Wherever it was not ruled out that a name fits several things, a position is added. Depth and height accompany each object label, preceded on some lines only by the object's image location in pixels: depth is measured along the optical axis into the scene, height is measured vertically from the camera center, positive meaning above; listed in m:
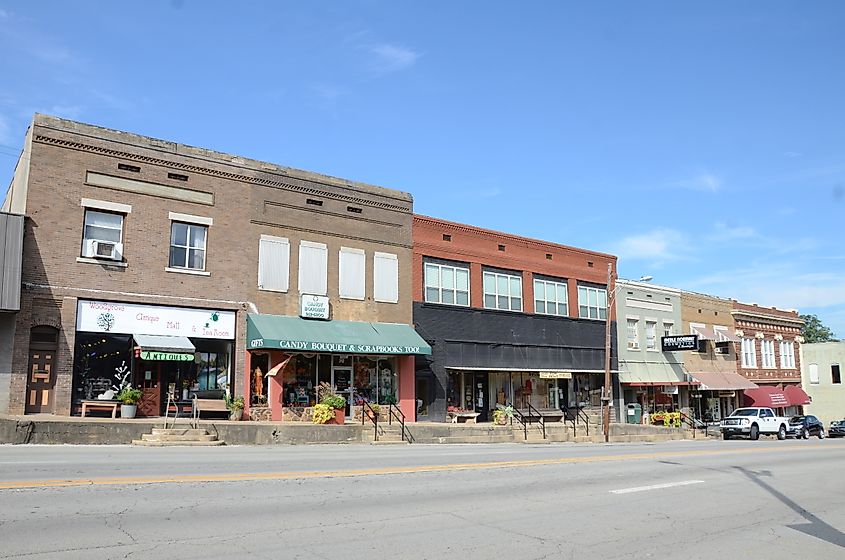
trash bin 43.34 -1.14
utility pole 35.22 -0.24
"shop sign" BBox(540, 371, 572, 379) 37.75 +0.96
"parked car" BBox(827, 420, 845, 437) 47.22 -2.20
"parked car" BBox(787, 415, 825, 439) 41.44 -1.81
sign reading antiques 24.73 +1.19
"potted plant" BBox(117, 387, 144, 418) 24.14 -0.27
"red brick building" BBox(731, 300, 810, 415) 52.59 +2.89
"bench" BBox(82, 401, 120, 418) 23.81 -0.43
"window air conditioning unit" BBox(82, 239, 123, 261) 24.92 +4.69
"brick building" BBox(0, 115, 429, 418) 24.16 +4.18
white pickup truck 39.34 -1.54
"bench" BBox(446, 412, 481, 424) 33.53 -1.05
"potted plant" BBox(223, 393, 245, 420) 26.56 -0.50
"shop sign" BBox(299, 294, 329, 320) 29.58 +3.37
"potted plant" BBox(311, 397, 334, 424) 27.06 -0.71
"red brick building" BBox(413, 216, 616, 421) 34.00 +3.63
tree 115.06 +9.65
